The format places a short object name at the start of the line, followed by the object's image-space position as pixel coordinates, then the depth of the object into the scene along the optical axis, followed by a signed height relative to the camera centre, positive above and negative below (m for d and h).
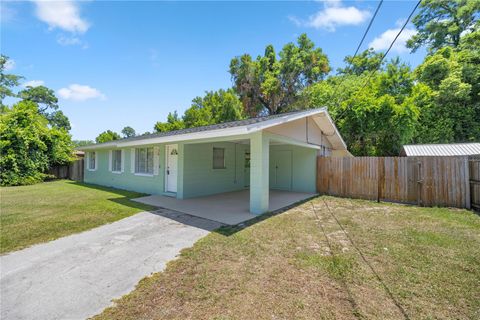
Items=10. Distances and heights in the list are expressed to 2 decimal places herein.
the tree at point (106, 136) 32.88 +4.07
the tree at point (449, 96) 15.18 +4.88
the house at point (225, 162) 6.79 +0.10
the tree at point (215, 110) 24.23 +6.30
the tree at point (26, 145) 13.65 +1.15
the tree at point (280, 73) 21.77 +9.18
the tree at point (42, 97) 36.97 +11.49
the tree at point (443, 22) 18.59 +12.70
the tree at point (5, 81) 27.11 +10.28
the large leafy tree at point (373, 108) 14.88 +3.94
